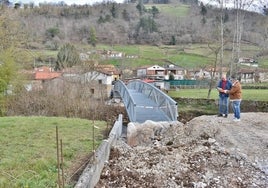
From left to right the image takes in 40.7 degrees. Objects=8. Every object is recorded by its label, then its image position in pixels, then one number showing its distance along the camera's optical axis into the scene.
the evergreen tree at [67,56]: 47.44
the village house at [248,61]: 65.11
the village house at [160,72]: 62.75
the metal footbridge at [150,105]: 14.84
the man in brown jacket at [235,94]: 11.84
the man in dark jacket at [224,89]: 12.73
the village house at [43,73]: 42.81
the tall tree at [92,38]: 78.62
